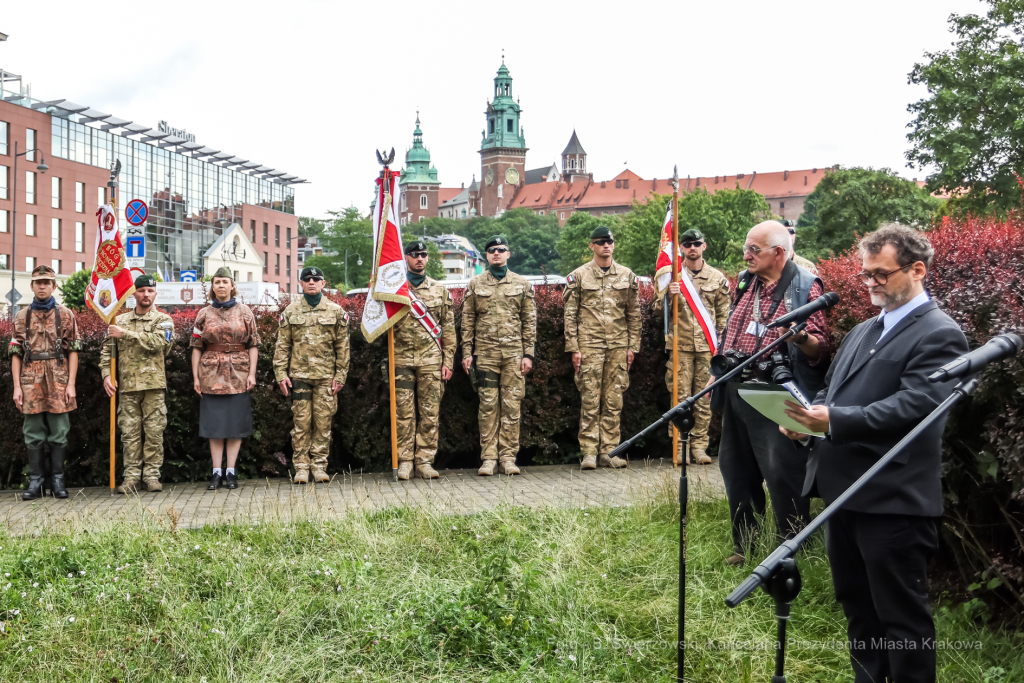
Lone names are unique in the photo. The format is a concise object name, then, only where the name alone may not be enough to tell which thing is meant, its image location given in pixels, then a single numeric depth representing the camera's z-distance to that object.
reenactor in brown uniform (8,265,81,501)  8.53
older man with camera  5.13
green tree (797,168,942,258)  47.41
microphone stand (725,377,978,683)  2.40
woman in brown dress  8.93
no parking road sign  12.96
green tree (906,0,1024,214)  31.69
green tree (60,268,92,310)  38.77
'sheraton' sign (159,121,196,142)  89.35
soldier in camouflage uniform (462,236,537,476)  9.55
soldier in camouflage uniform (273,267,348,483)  9.16
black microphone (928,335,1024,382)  2.71
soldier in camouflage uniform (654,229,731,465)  9.81
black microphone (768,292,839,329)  4.12
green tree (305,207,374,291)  90.44
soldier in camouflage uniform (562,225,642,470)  9.70
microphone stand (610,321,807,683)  3.92
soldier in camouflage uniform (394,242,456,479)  9.41
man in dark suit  3.45
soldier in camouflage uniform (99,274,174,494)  8.81
